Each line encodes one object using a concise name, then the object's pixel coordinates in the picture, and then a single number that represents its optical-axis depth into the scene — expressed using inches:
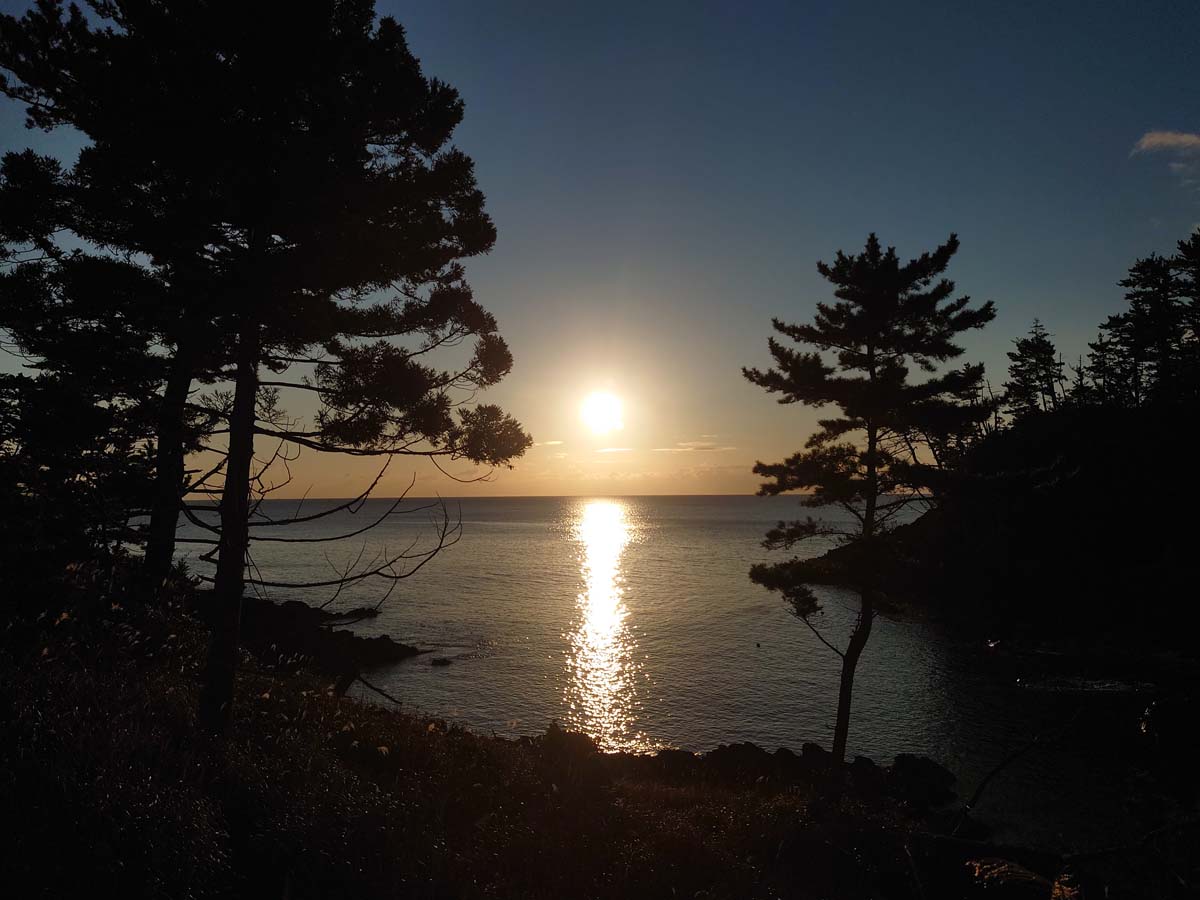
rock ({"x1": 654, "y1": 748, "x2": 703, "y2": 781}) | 736.3
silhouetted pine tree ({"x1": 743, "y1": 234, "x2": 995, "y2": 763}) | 644.1
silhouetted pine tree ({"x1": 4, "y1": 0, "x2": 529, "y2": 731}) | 276.5
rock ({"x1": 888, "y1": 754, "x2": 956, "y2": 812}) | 713.0
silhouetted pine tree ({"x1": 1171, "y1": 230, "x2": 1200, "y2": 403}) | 1350.9
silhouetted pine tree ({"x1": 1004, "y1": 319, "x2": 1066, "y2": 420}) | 2114.9
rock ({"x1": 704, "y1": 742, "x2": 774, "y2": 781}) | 748.2
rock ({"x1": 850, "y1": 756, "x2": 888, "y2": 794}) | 705.4
